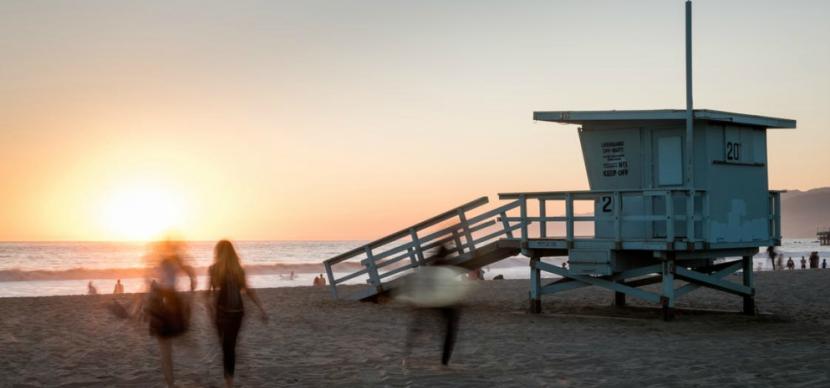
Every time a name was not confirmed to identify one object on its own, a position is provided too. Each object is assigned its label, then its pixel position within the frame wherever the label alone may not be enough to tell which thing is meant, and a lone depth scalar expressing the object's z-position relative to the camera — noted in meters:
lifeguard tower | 17.42
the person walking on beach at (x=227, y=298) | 9.26
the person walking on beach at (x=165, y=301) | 9.50
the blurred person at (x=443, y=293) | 10.98
